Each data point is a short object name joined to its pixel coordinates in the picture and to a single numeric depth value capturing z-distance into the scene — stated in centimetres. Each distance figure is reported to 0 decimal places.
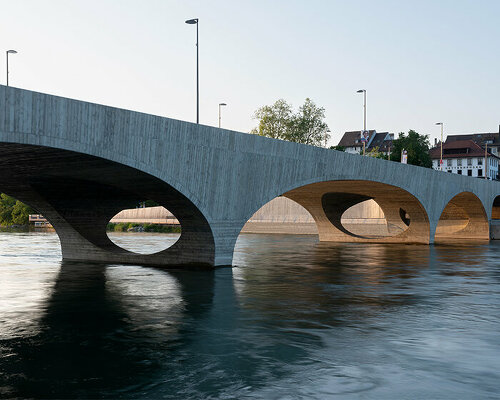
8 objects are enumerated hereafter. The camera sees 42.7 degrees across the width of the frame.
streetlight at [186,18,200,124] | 2930
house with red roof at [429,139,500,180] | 12056
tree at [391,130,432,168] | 10038
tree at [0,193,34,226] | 10825
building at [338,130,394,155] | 13569
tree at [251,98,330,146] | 10050
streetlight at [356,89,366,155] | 4956
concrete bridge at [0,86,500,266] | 1759
